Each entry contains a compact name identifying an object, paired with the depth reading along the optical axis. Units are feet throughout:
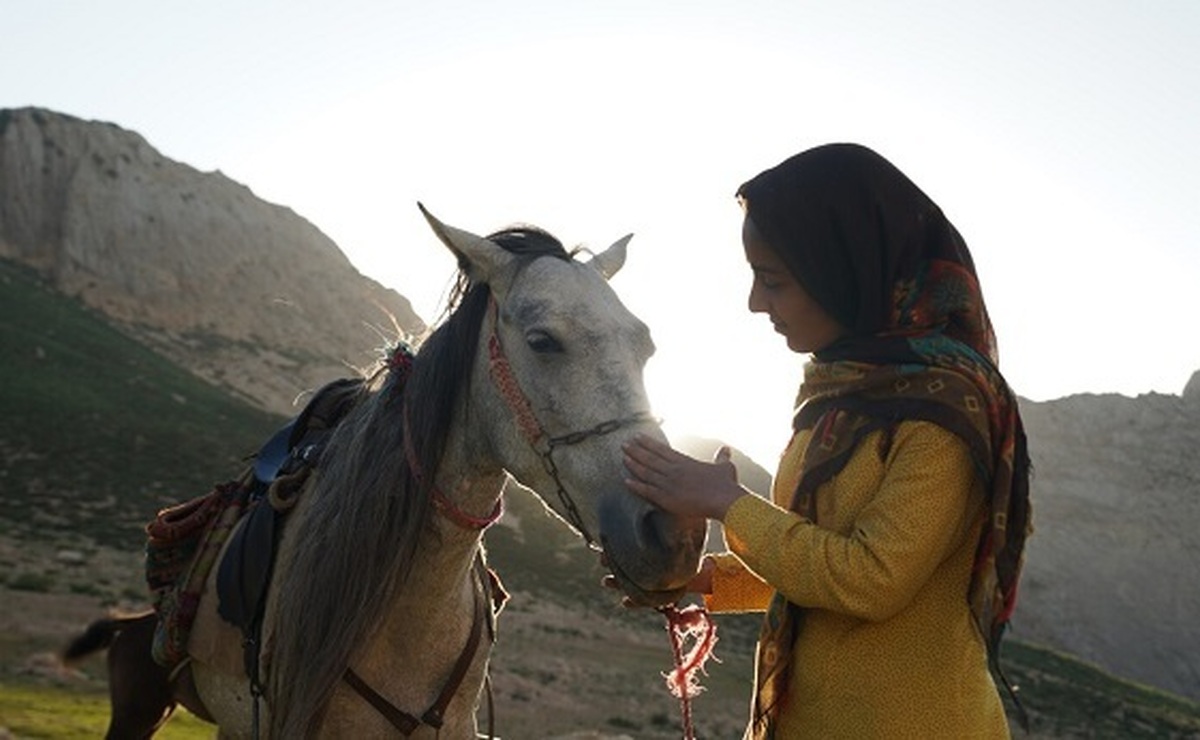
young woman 6.03
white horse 8.70
